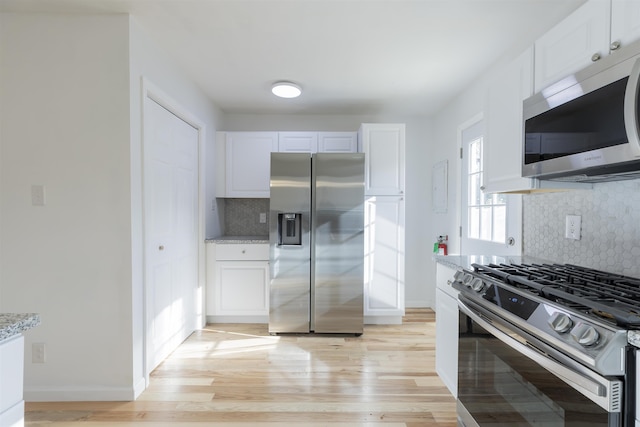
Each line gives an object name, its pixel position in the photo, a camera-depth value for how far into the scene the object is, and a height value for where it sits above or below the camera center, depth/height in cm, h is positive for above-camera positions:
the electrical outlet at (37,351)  201 -90
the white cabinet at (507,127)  173 +48
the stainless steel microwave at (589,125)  108 +33
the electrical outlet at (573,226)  177 -10
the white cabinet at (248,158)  369 +57
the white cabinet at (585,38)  118 +71
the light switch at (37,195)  198 +7
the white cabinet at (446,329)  191 -77
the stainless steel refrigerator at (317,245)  315 -37
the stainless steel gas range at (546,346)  85 -46
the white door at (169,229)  235 -18
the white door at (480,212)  238 -4
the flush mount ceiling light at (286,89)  296 +111
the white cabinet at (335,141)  370 +77
